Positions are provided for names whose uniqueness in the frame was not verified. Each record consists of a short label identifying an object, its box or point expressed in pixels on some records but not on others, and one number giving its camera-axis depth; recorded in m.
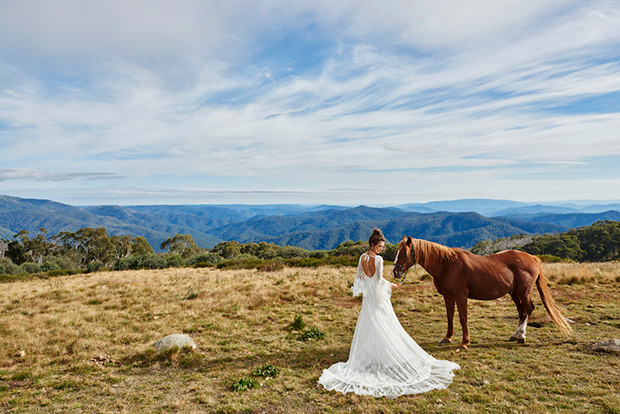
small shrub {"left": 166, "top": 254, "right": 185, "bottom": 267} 34.00
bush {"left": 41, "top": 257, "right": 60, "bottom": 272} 39.12
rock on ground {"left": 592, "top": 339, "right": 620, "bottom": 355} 6.47
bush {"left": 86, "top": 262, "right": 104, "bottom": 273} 35.51
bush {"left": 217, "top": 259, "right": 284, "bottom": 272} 25.23
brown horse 7.49
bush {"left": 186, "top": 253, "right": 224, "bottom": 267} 36.53
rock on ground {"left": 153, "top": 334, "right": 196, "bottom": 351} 7.75
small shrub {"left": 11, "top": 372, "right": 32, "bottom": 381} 6.58
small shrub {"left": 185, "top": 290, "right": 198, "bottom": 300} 14.03
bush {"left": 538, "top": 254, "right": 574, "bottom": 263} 27.66
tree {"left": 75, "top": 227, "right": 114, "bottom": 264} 66.31
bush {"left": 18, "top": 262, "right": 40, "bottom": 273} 41.77
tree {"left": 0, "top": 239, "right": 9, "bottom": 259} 66.94
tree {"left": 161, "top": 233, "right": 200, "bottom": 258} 73.26
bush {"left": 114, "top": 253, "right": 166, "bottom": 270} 32.28
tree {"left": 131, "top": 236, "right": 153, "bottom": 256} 68.50
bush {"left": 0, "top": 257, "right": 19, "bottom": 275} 42.06
